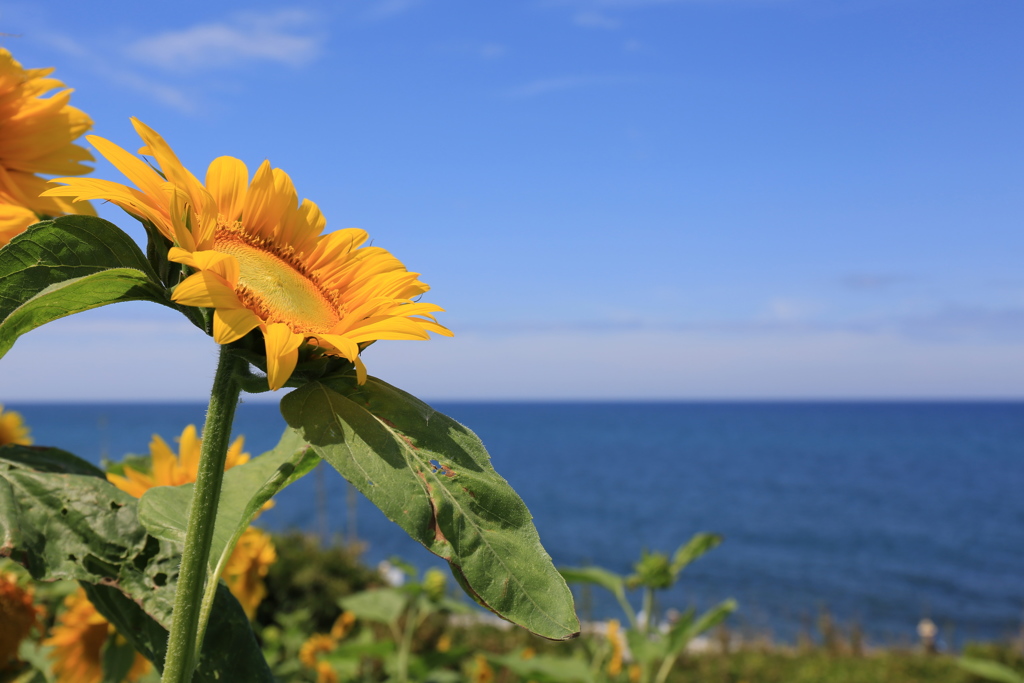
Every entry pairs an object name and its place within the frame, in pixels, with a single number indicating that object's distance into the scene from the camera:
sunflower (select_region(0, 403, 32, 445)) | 1.87
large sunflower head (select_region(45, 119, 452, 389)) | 0.62
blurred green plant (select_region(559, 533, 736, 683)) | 2.36
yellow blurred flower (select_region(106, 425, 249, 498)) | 1.37
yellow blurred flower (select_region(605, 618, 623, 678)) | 4.04
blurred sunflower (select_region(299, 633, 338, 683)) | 3.82
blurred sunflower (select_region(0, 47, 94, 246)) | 0.93
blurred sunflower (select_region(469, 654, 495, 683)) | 4.46
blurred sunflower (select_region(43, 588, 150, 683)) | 1.53
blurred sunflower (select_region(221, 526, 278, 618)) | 1.59
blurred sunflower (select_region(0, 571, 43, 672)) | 1.25
